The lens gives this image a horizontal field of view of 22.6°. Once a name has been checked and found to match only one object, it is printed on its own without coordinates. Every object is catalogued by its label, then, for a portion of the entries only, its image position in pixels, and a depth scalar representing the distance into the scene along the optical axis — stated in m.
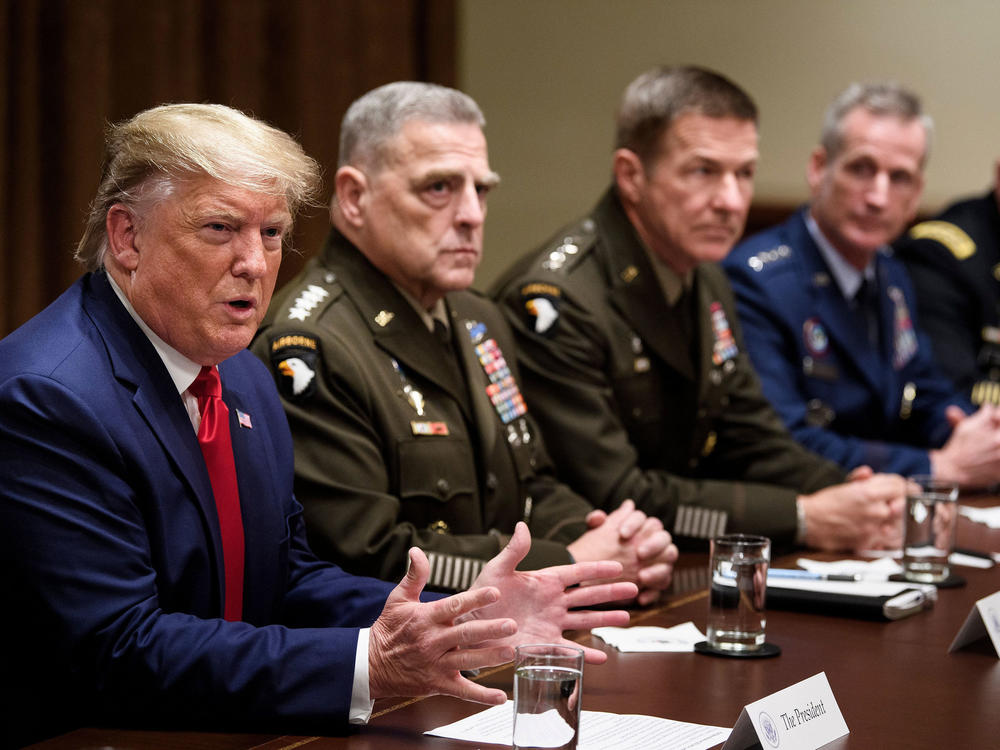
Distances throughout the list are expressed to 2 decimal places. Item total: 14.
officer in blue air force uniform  4.31
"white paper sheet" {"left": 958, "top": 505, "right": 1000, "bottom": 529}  3.77
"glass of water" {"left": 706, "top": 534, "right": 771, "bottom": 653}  2.81
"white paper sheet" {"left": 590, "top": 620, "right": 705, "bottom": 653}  2.83
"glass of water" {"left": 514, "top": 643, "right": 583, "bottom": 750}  2.39
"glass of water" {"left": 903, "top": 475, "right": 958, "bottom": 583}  3.24
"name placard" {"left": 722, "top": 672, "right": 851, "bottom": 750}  2.45
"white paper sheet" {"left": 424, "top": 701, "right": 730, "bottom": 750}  2.48
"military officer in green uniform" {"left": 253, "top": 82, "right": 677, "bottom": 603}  3.12
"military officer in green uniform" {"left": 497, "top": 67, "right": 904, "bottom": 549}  3.63
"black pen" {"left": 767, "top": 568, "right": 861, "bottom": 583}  3.16
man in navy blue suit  2.55
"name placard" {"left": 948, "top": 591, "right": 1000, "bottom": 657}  2.85
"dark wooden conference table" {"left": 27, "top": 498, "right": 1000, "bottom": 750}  2.52
